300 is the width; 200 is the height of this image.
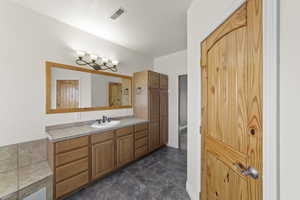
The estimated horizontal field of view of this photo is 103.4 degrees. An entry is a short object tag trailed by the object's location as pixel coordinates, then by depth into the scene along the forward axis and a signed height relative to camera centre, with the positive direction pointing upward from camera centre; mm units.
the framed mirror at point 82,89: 1906 +191
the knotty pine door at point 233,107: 717 -61
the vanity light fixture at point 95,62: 2144 +766
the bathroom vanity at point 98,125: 1622 -489
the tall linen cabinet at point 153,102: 2947 -78
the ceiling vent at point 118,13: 1730 +1303
